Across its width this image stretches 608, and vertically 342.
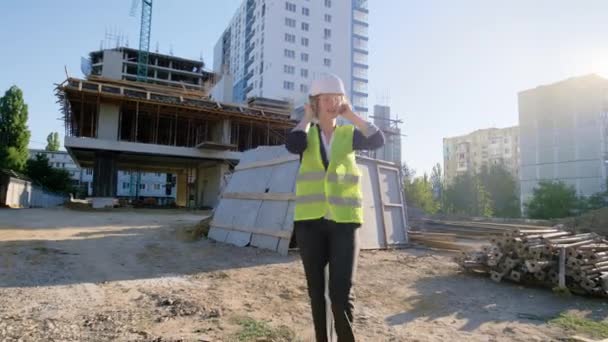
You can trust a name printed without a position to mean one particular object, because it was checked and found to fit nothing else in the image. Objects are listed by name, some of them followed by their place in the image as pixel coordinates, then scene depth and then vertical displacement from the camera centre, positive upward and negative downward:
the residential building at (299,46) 65.06 +27.41
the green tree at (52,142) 64.62 +8.55
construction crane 65.31 +26.13
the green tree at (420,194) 32.25 +0.60
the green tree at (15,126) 35.47 +6.13
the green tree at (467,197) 41.50 +0.51
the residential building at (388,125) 38.13 +8.23
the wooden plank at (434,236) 9.24 -0.88
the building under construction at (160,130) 24.47 +4.93
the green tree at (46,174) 39.97 +1.89
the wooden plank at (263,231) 6.99 -0.69
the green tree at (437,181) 45.75 +2.52
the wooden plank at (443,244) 8.48 -0.99
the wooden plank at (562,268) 4.73 -0.81
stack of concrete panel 7.39 -0.16
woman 2.04 +0.01
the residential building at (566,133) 39.53 +7.80
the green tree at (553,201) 28.61 +0.19
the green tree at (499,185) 43.28 +2.09
